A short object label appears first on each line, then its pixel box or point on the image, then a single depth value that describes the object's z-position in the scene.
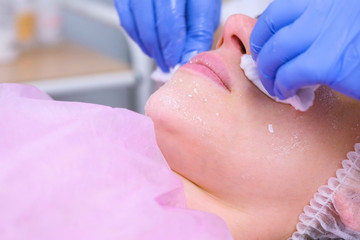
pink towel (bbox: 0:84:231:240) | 0.44
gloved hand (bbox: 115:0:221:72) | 0.59
